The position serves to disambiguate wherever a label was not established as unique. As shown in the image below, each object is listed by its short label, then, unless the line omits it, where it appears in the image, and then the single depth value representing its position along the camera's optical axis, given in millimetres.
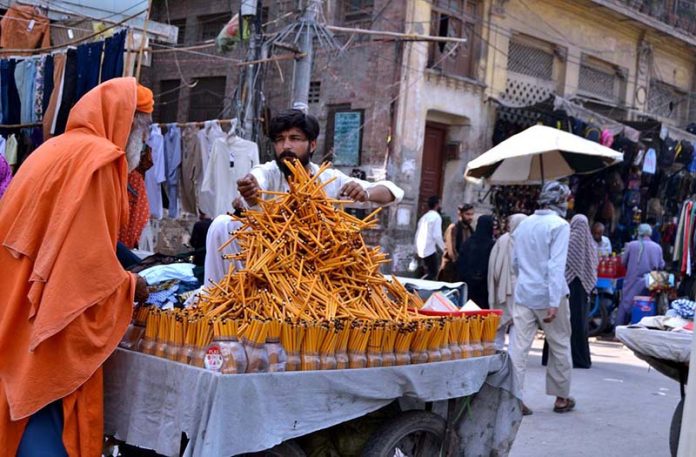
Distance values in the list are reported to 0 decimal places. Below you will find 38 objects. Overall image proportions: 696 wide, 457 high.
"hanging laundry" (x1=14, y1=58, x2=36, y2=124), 8453
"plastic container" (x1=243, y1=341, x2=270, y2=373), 2848
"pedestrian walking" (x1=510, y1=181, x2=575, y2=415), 6398
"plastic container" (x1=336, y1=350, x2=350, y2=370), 3125
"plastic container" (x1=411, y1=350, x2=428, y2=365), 3400
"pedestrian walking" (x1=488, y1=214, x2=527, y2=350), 8523
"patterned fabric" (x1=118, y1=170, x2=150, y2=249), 4585
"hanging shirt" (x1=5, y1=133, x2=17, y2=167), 8742
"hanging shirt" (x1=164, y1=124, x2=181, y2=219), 10008
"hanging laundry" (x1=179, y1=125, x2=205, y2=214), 9844
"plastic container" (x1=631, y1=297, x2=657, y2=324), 11859
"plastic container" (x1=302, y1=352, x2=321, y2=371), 3020
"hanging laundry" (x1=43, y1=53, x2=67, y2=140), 7954
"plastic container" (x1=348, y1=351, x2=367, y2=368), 3172
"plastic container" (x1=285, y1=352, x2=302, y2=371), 2976
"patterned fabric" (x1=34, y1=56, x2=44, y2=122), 8344
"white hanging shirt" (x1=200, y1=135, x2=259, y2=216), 9648
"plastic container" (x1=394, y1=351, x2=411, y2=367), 3320
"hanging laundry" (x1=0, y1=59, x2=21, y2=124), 8664
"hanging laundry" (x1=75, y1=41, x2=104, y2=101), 7770
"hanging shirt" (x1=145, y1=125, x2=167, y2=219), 9844
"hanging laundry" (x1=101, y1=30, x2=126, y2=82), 7648
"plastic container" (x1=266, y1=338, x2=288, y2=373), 2904
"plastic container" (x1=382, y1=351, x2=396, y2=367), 3267
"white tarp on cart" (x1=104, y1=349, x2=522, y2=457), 2719
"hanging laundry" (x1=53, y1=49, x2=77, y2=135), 7918
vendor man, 3936
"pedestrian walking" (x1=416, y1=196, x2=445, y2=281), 13203
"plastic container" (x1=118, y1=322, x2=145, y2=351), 3227
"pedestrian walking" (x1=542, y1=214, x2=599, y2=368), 8086
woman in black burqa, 9078
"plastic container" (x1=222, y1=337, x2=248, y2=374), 2771
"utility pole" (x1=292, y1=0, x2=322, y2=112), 10703
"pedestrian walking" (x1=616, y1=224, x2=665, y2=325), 12367
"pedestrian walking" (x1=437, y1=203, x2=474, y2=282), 11977
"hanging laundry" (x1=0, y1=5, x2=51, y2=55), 9516
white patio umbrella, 9664
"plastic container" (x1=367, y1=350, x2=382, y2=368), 3219
